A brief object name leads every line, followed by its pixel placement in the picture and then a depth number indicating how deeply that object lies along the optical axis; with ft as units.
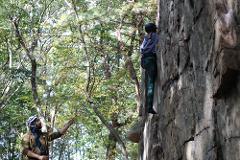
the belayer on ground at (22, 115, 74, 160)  31.68
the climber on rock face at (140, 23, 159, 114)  34.96
